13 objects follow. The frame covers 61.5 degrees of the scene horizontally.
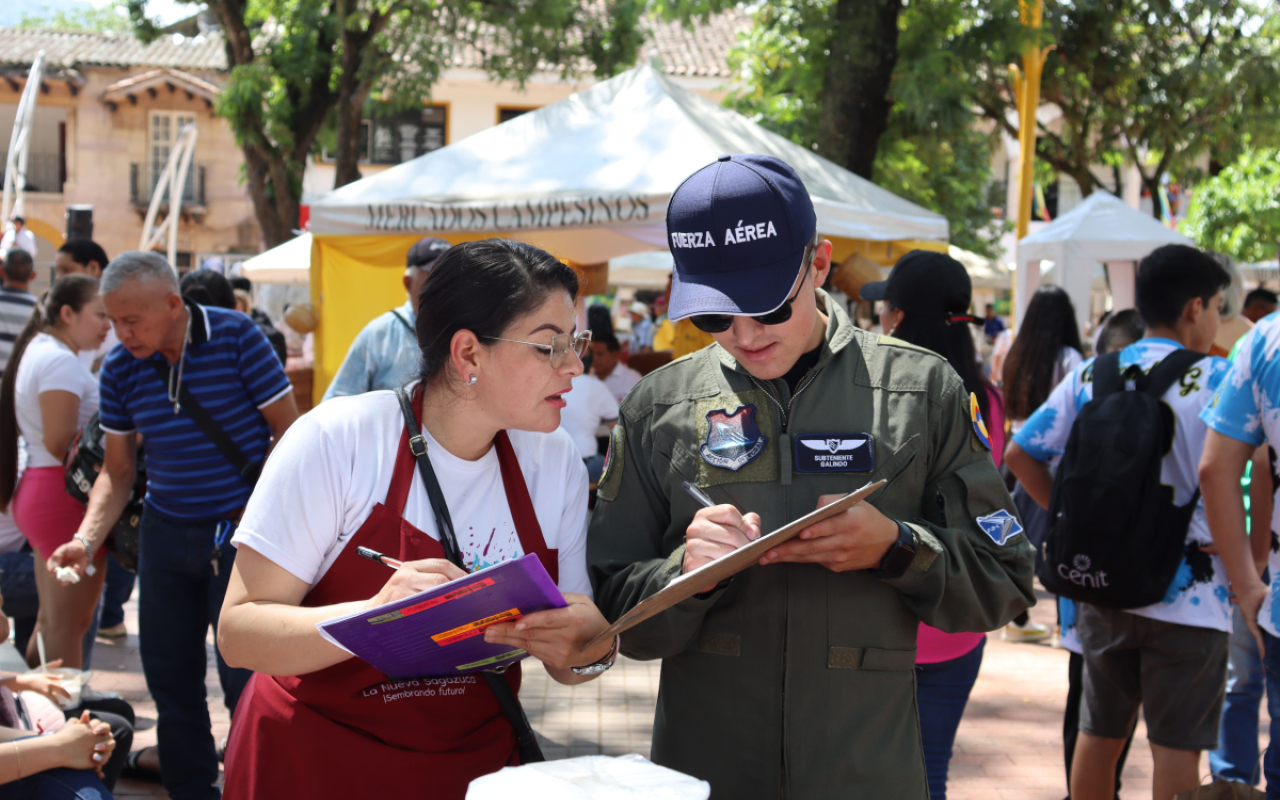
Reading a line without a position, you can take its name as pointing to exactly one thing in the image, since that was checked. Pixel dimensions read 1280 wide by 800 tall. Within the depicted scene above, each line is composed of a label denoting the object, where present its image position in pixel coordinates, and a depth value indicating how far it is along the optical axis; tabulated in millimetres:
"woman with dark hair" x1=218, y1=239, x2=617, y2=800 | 1792
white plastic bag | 1393
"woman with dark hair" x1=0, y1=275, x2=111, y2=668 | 4445
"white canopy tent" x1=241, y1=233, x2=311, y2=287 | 11422
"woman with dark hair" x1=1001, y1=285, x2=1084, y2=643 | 5551
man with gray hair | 3688
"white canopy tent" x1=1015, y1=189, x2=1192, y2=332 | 9367
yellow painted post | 11149
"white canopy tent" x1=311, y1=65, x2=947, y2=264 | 6348
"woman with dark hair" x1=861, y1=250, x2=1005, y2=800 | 2979
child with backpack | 3113
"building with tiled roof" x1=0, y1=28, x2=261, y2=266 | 28859
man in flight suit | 1821
